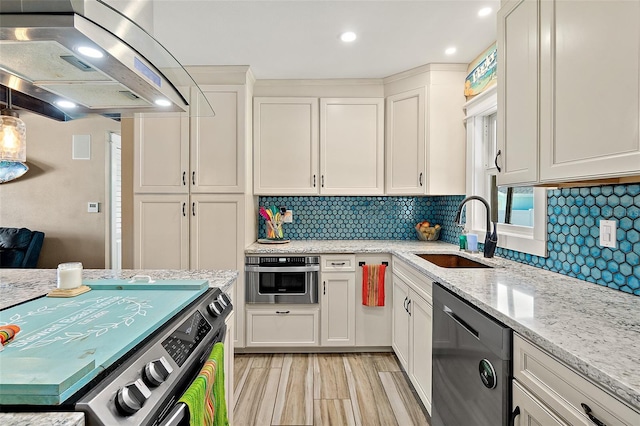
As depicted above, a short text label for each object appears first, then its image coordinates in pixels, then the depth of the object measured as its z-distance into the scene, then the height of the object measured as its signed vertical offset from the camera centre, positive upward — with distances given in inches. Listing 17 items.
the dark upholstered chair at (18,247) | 152.5 -18.6
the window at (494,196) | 73.8 +4.3
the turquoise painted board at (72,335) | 22.6 -12.9
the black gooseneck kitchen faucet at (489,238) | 84.4 -6.8
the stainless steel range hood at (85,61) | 30.3 +17.6
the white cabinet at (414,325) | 75.6 -30.9
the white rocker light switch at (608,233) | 54.5 -3.4
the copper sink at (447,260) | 93.7 -14.6
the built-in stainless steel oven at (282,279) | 110.7 -23.7
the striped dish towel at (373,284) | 109.0 -24.7
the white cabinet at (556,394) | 28.7 -18.6
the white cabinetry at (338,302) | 111.1 -31.5
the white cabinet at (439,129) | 111.1 +28.8
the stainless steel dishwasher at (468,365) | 44.1 -24.9
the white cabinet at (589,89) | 38.8 +17.0
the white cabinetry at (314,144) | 122.3 +25.4
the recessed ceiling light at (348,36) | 91.1 +50.5
